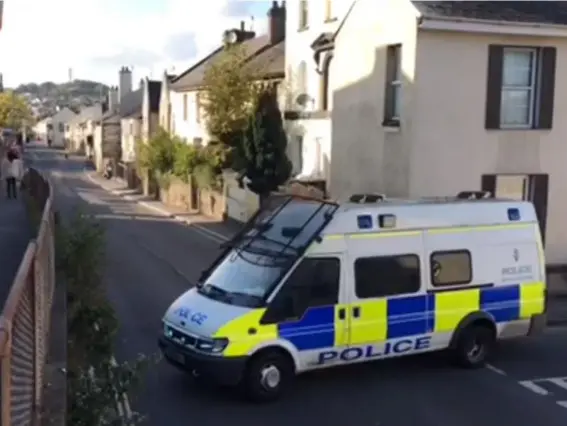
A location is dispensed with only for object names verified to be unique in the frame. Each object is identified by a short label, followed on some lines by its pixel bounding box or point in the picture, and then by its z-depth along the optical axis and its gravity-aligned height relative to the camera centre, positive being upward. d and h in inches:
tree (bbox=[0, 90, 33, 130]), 2278.5 +39.3
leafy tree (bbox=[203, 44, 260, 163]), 1368.1 +50.9
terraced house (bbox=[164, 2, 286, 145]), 1513.3 +106.1
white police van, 429.4 -91.8
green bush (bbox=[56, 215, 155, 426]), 249.4 -85.2
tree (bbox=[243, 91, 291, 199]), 1152.8 -32.8
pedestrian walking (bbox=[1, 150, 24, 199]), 1158.3 -73.9
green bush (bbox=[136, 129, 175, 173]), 1876.2 -62.0
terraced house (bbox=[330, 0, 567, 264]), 713.0 +26.0
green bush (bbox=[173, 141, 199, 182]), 1640.0 -70.9
